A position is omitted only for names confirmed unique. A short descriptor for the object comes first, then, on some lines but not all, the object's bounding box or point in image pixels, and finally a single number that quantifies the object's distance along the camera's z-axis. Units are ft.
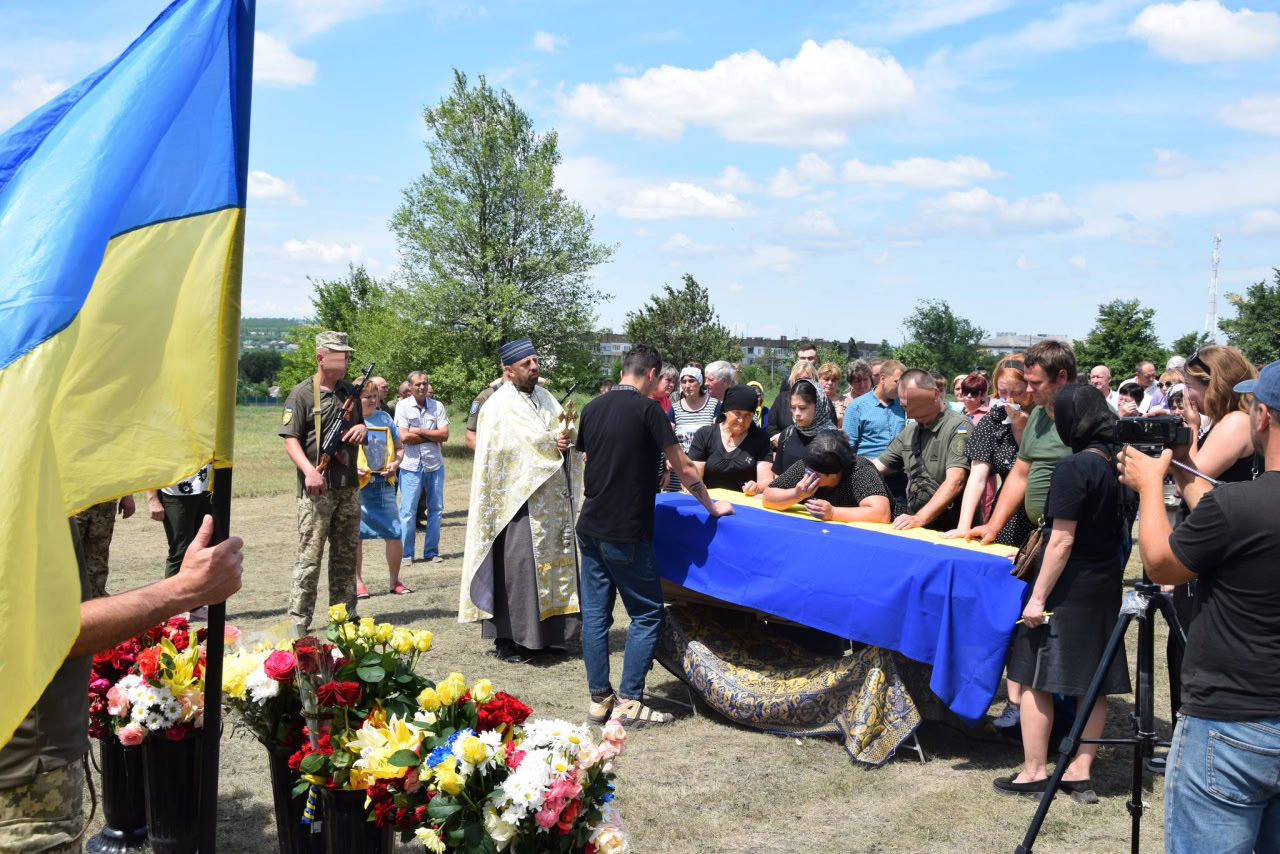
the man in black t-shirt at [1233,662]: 8.34
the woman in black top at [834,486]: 18.17
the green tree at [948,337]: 272.51
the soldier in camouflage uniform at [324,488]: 22.58
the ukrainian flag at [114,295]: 6.39
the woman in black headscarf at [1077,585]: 14.46
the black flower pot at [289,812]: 11.98
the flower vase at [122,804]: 13.32
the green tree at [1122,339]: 153.99
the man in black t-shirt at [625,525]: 18.08
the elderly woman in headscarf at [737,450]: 22.45
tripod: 11.64
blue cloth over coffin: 15.31
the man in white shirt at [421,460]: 34.32
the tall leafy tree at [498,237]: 112.98
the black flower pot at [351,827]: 10.98
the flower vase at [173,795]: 12.87
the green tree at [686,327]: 196.34
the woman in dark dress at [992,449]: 18.22
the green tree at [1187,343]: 144.77
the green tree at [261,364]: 331.36
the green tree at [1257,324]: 131.95
